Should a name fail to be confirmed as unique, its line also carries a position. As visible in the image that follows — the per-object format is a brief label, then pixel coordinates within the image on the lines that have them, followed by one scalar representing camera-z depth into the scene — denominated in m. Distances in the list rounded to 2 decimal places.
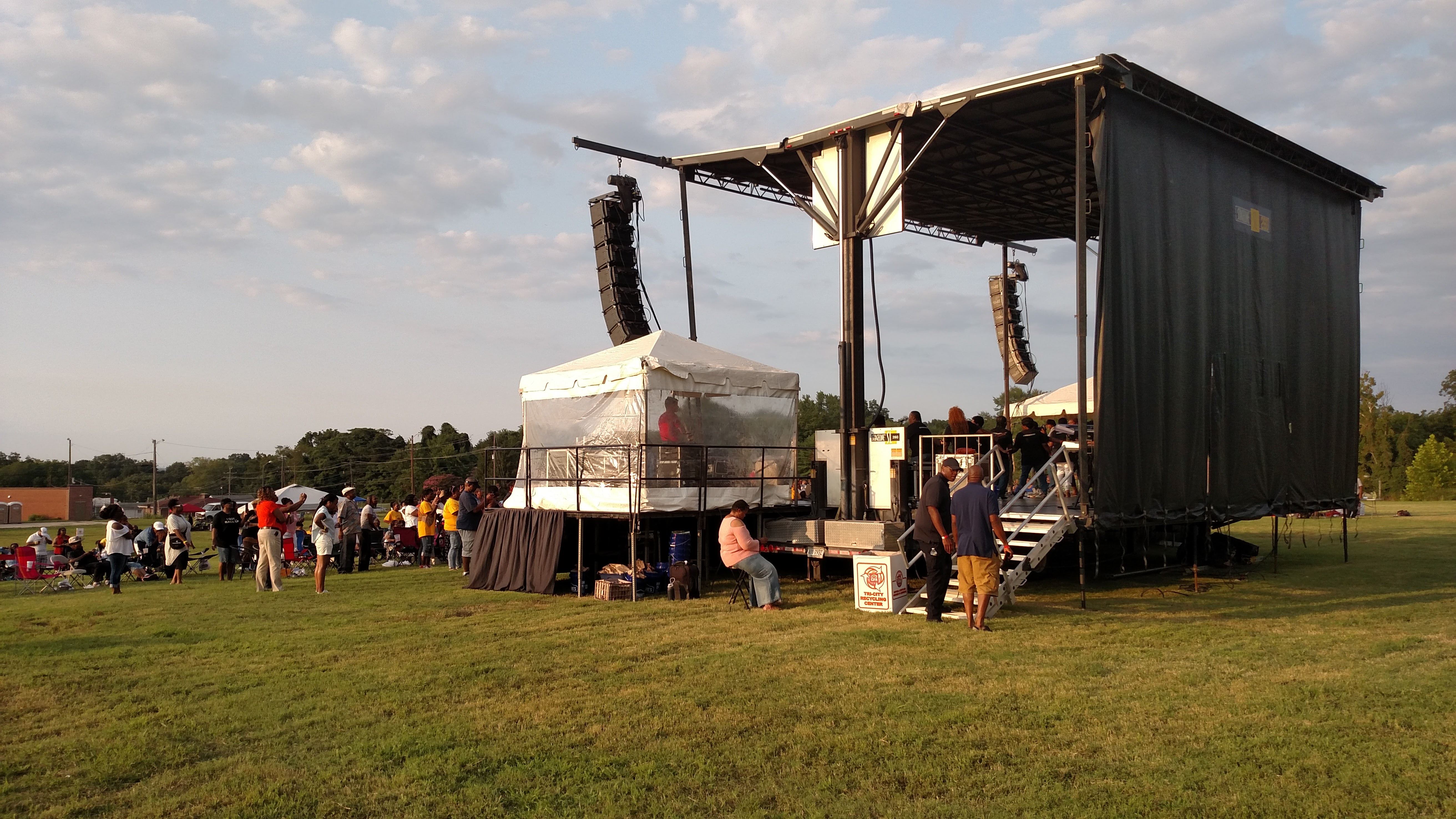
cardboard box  11.27
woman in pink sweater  11.82
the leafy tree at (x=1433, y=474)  53.69
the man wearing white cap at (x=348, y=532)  18.03
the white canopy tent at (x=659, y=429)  14.20
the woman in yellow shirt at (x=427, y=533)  19.19
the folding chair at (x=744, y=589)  12.29
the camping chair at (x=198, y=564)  18.69
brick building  73.38
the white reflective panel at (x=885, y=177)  14.73
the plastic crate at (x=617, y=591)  13.29
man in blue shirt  9.98
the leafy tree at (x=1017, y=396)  45.47
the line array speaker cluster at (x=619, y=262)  18.42
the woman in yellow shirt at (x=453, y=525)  17.66
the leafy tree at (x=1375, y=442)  55.84
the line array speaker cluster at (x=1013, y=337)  26.05
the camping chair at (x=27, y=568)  16.53
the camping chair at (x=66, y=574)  16.39
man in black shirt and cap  10.48
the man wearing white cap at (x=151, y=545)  17.81
